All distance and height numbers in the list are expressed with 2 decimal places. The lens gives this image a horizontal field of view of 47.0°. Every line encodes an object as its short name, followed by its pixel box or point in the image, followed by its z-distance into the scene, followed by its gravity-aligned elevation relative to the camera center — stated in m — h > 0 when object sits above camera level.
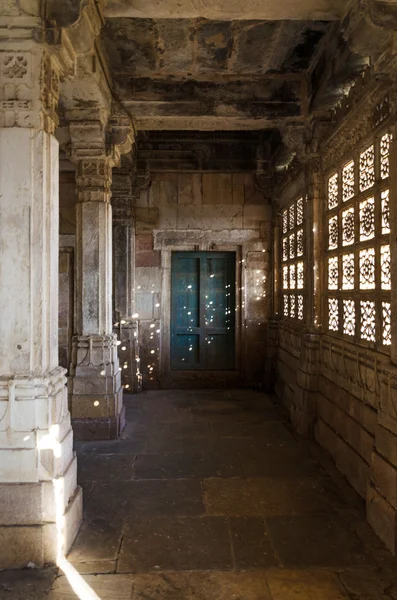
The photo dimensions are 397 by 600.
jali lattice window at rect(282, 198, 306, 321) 6.74 +0.48
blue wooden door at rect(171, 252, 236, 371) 9.04 -0.38
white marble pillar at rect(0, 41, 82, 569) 3.07 -0.24
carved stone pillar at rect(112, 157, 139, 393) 8.27 +0.28
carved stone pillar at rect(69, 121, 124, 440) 5.83 -0.26
